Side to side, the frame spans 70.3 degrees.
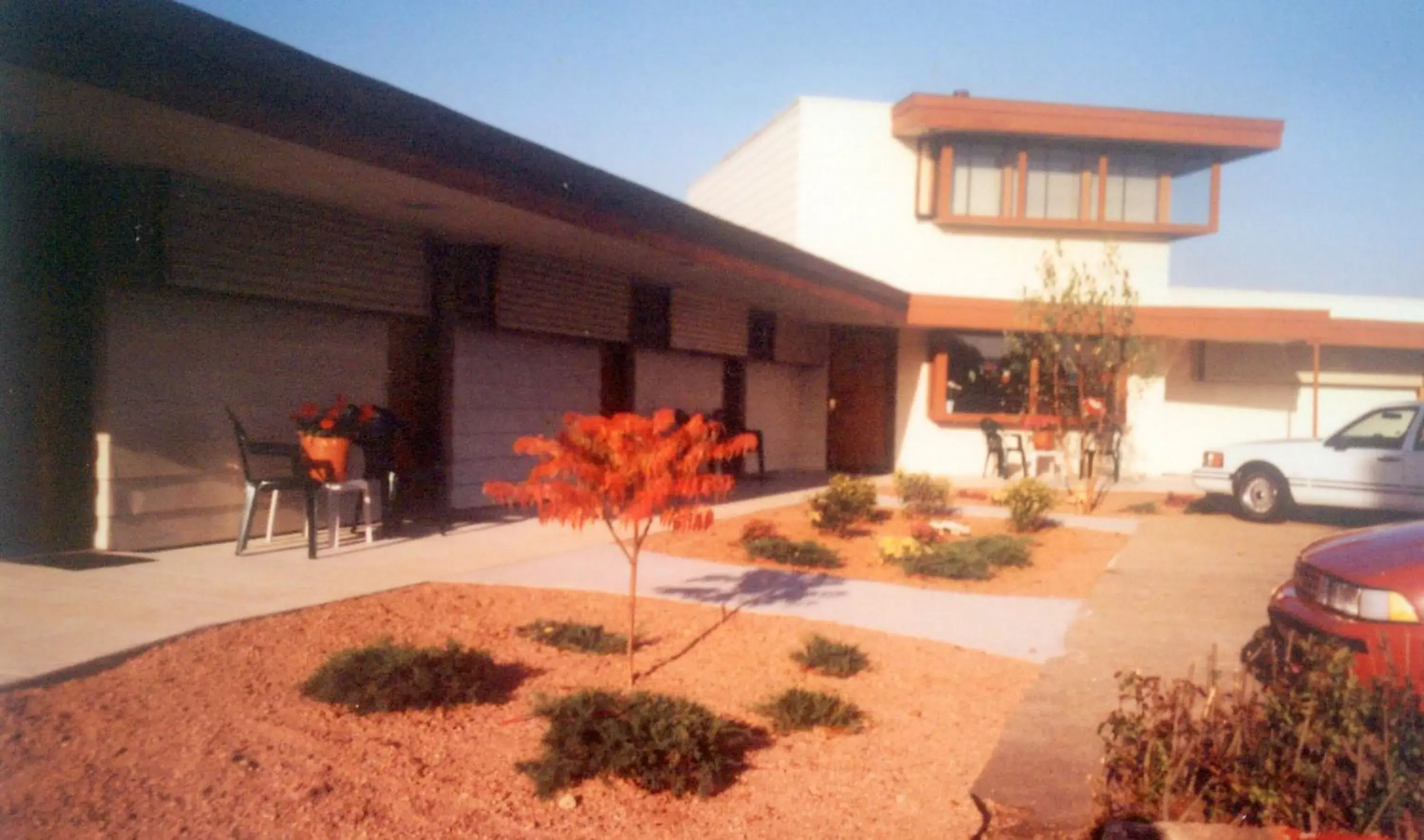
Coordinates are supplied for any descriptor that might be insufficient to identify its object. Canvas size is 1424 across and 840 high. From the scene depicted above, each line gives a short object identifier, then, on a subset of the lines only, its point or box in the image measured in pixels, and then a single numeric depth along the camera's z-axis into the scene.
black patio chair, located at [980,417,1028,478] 16.52
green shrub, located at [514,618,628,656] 5.83
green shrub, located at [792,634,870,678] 5.59
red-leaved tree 5.06
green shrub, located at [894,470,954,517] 11.58
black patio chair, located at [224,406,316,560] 7.42
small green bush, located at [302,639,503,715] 4.58
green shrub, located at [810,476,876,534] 10.26
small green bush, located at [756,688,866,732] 4.73
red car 4.70
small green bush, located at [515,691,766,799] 3.95
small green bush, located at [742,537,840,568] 8.74
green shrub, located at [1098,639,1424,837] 3.23
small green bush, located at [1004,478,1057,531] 10.65
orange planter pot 7.77
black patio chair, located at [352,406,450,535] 8.42
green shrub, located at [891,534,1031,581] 8.41
